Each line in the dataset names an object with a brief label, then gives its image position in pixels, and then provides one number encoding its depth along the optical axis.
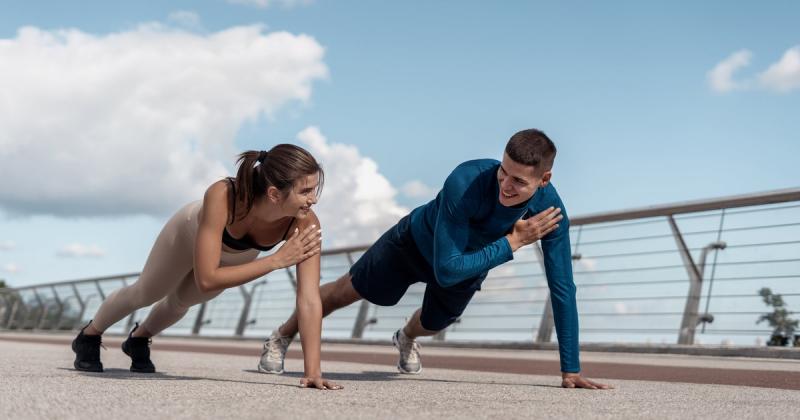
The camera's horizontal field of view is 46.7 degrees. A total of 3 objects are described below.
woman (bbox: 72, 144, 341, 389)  3.95
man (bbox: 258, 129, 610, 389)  3.99
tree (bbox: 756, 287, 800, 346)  7.76
